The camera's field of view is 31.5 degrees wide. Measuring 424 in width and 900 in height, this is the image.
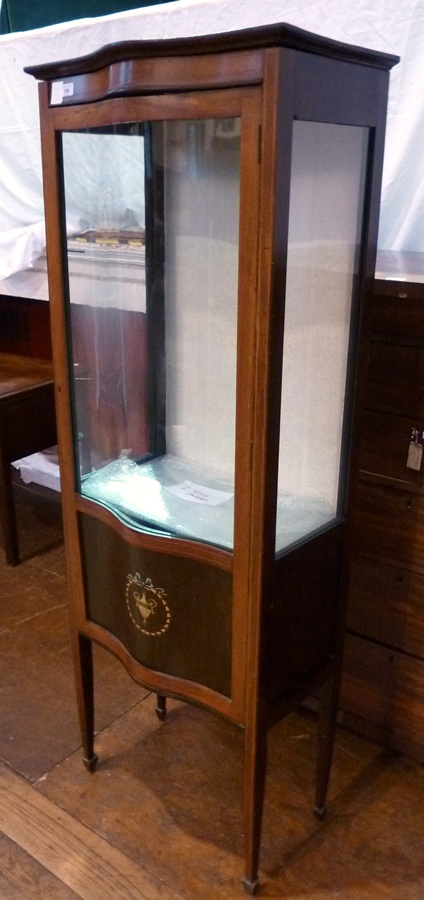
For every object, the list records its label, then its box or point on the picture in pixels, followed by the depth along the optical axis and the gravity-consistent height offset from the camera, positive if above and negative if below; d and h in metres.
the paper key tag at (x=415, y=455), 1.35 -0.43
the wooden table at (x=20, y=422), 2.26 -0.65
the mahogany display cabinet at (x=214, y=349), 0.92 -0.23
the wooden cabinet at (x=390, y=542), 1.31 -0.62
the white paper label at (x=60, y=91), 1.07 +0.15
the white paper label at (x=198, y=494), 1.27 -0.48
